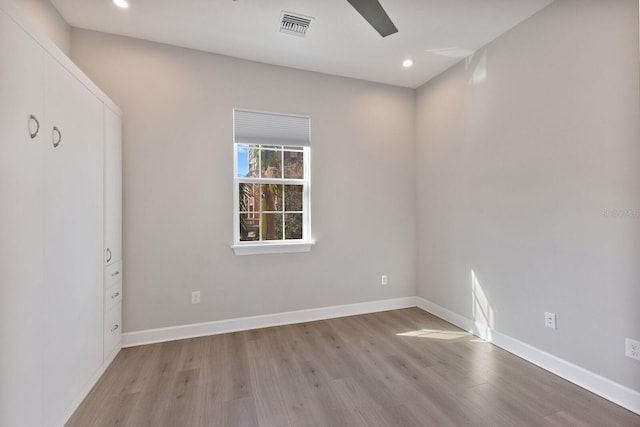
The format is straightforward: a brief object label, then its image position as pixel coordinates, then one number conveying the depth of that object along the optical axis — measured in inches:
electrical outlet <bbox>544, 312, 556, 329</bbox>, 84.8
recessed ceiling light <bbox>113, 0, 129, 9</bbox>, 82.9
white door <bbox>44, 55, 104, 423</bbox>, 59.1
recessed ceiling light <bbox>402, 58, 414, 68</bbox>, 116.3
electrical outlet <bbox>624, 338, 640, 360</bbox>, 67.5
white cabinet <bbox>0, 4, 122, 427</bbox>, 47.9
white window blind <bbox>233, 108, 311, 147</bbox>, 115.0
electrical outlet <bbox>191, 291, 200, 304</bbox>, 108.0
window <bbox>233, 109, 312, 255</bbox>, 116.3
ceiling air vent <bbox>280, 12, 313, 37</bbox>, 90.0
